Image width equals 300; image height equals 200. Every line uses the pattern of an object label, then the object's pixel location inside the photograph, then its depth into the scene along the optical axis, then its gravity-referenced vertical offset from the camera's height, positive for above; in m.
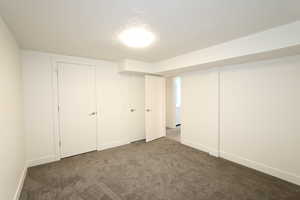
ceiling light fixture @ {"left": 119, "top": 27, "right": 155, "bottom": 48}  1.98 +0.91
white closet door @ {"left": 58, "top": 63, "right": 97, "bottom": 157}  3.15 -0.24
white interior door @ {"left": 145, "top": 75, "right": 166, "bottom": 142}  4.21 -0.29
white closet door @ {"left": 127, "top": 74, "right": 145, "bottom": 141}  4.18 -0.27
